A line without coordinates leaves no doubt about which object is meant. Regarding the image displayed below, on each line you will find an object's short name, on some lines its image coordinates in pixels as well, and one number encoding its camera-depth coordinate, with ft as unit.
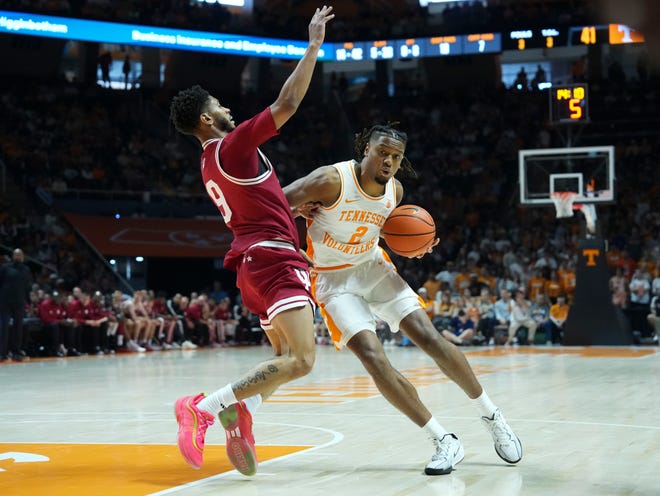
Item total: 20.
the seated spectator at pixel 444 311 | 63.21
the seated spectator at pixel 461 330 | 62.04
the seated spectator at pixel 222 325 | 66.54
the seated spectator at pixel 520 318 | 61.36
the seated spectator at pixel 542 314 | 62.13
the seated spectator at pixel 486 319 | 62.54
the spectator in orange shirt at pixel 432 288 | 68.23
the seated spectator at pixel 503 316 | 62.34
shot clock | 58.54
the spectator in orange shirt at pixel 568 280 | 64.80
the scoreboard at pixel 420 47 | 91.61
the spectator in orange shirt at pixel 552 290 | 65.90
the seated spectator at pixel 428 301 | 64.49
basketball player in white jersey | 16.44
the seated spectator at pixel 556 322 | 61.93
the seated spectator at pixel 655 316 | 58.13
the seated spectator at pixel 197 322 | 64.69
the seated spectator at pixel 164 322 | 62.28
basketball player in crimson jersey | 14.99
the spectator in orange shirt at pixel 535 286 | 66.23
